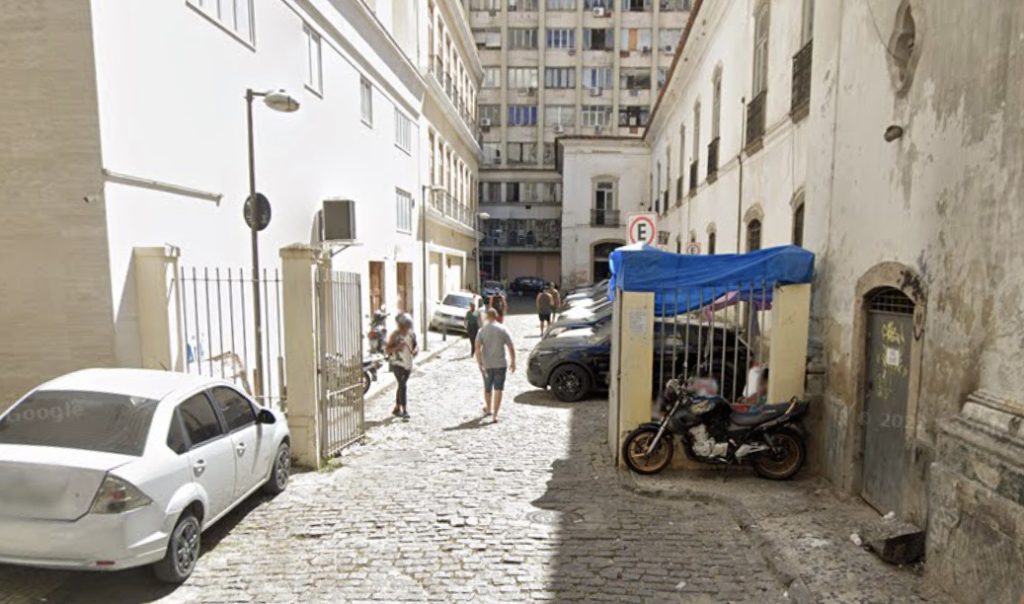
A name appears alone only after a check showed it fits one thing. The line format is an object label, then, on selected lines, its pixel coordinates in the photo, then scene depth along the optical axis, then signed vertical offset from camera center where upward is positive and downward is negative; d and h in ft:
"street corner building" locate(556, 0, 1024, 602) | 11.89 +0.10
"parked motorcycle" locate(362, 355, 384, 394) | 35.81 -6.94
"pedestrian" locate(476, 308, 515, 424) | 28.96 -4.58
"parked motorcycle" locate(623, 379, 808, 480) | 20.57 -6.32
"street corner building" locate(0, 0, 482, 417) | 19.30 +3.94
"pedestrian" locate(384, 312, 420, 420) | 29.40 -4.53
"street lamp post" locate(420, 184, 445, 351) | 53.72 -2.71
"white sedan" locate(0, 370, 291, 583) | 12.32 -5.00
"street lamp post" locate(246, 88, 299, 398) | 24.45 +0.56
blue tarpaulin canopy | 20.85 -0.20
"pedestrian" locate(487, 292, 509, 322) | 48.37 -3.38
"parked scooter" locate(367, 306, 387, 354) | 44.16 -5.56
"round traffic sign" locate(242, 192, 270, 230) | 28.30 +2.71
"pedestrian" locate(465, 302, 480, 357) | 48.19 -5.04
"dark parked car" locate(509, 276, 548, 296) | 136.15 -5.20
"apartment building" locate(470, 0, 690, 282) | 145.48 +46.95
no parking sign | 30.76 +2.12
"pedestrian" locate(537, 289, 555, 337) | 62.08 -4.61
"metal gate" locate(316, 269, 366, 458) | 22.99 -4.25
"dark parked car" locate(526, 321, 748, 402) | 34.47 -6.20
